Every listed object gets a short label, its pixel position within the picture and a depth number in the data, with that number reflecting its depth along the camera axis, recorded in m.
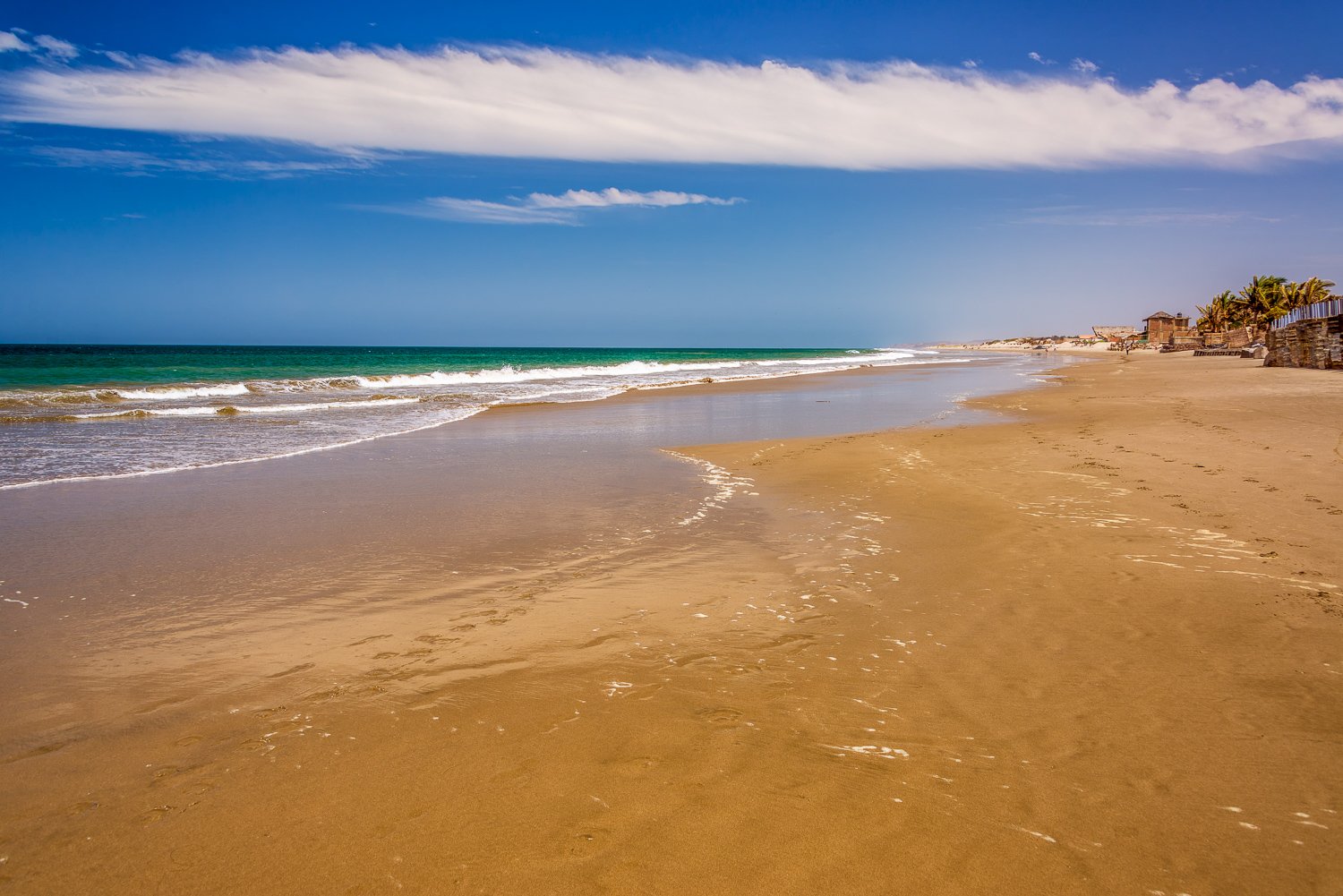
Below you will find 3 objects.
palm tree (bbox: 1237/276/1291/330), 59.47
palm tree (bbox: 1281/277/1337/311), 59.50
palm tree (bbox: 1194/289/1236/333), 66.81
